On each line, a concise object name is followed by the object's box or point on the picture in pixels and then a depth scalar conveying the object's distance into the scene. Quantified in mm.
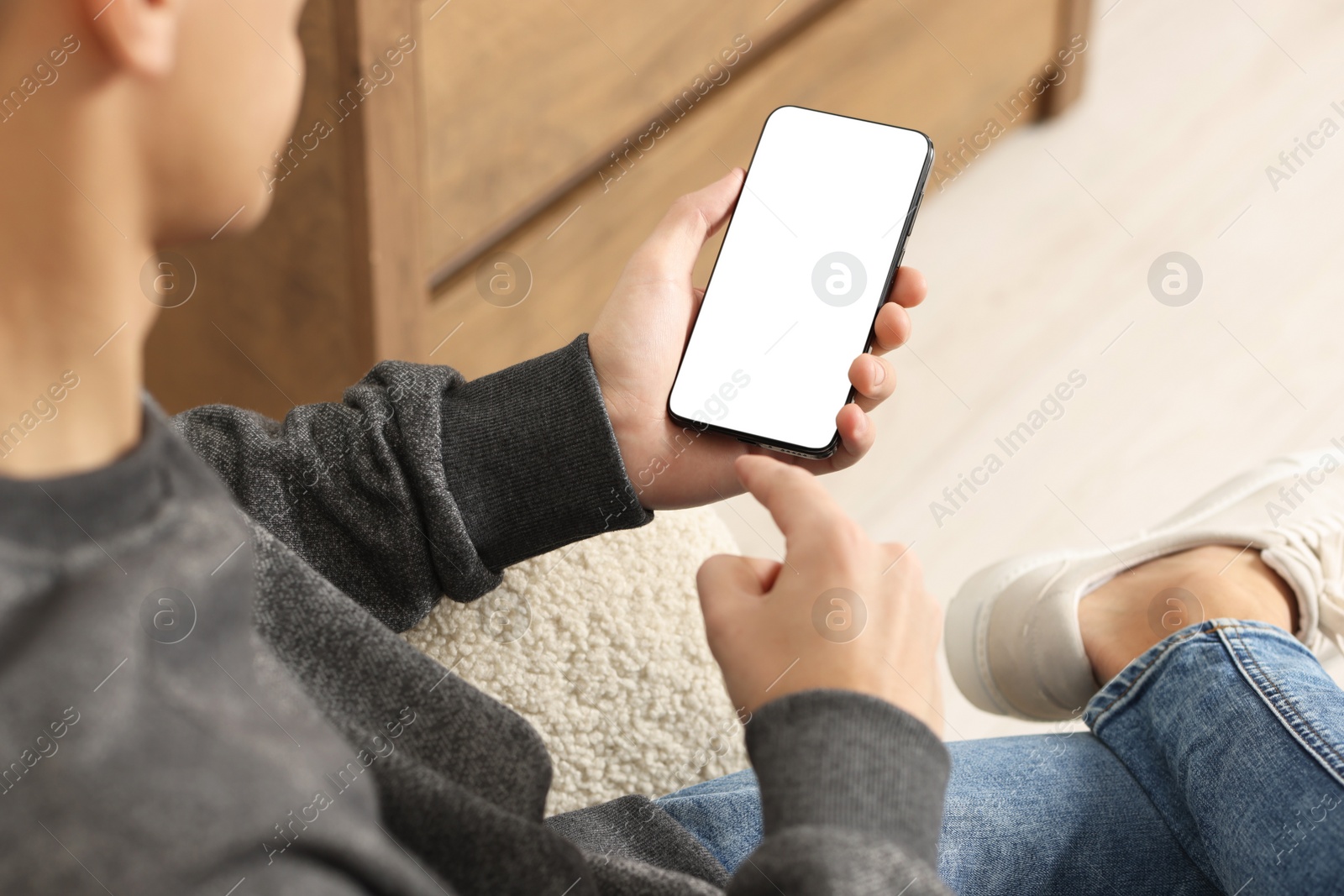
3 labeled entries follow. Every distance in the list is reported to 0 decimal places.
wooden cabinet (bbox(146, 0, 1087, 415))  1495
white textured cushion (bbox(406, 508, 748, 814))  1327
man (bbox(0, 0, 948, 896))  1057
